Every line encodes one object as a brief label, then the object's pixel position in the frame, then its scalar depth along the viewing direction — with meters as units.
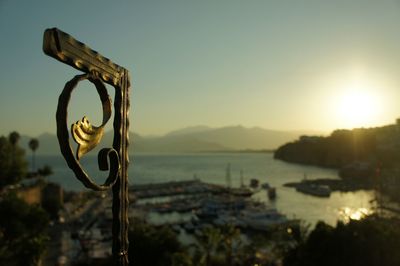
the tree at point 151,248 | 15.51
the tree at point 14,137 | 30.30
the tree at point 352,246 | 11.66
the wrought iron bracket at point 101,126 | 1.35
